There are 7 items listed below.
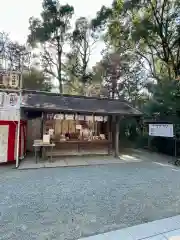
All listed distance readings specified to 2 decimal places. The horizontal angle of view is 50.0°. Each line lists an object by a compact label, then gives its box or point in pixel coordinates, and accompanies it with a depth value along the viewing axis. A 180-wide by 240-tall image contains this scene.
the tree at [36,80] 15.81
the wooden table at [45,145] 8.09
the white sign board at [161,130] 9.25
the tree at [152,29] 14.12
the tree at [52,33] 17.56
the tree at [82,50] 18.20
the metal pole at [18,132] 7.33
